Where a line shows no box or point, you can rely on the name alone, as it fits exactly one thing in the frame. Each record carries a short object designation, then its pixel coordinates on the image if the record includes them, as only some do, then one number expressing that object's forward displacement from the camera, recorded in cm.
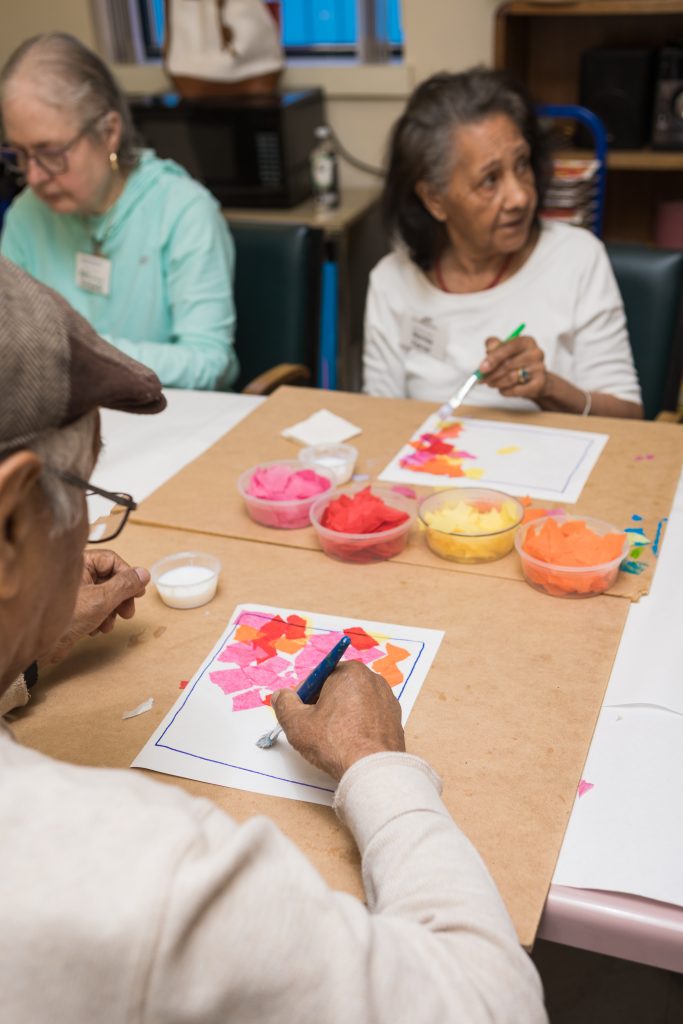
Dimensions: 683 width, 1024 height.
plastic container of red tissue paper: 136
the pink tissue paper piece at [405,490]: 153
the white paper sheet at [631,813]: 85
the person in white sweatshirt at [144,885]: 57
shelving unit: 314
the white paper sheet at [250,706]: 99
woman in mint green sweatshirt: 214
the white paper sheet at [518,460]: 155
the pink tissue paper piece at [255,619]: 123
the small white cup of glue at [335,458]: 160
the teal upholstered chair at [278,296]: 237
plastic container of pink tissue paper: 146
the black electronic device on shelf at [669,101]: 301
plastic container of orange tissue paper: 124
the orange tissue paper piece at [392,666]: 111
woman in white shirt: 200
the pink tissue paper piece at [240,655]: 117
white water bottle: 364
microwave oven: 349
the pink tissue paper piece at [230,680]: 112
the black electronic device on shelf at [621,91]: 311
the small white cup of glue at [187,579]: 128
